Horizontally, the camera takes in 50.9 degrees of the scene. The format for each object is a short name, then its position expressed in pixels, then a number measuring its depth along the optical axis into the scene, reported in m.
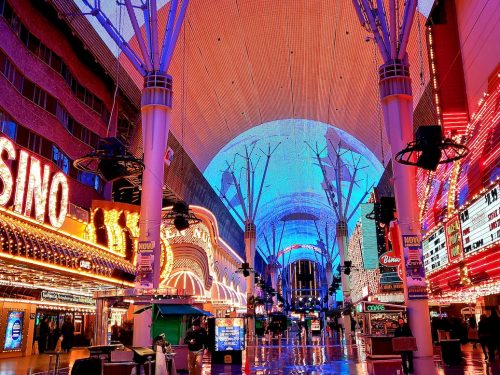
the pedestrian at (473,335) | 20.35
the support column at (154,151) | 18.00
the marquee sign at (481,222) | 15.16
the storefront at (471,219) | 15.92
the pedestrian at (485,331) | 15.49
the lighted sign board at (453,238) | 19.38
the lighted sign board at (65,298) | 25.42
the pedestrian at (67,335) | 23.71
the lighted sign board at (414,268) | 16.70
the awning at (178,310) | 15.05
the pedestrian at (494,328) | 15.29
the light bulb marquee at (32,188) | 15.93
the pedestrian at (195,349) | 14.31
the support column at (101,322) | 20.92
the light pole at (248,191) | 48.83
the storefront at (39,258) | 16.20
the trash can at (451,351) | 15.41
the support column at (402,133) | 17.36
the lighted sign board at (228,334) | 18.61
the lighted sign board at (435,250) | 22.16
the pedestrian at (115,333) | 21.34
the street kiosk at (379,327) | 19.08
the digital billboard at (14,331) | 21.28
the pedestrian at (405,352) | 14.06
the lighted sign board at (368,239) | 35.38
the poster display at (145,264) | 17.44
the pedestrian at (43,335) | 23.56
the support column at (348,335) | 36.02
